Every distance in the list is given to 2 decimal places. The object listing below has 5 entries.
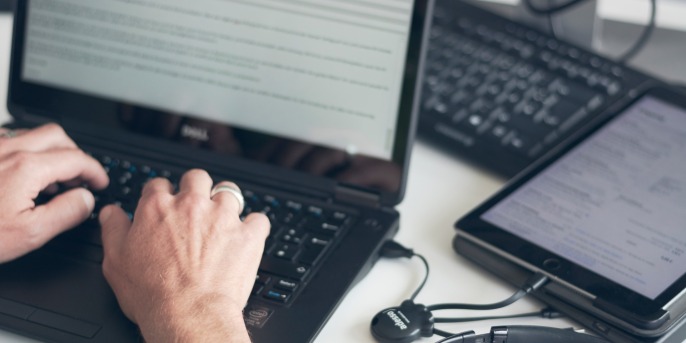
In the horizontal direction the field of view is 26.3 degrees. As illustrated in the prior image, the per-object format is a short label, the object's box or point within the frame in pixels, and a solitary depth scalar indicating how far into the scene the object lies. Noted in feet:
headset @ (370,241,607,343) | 2.75
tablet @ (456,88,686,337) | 2.85
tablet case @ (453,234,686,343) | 2.81
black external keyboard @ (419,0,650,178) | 3.35
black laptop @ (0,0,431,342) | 2.89
